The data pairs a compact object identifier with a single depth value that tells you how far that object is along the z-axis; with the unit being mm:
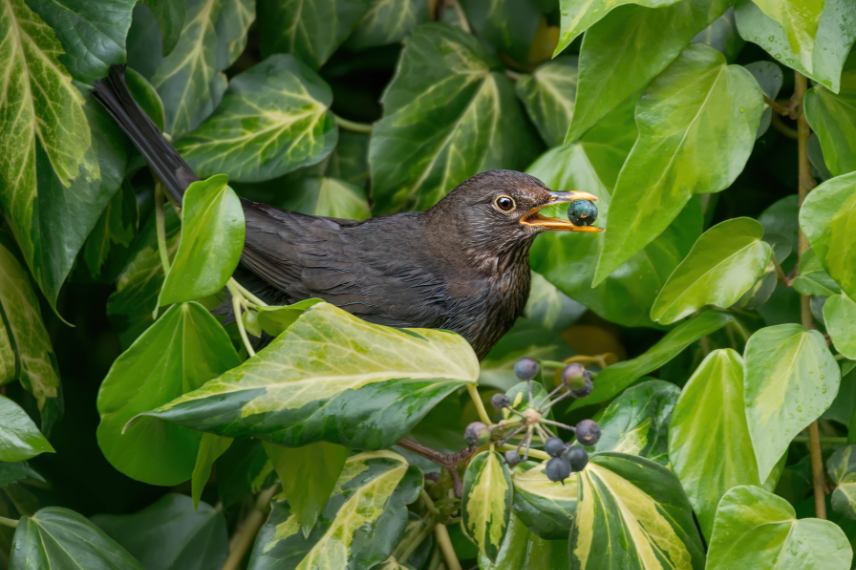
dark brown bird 5977
